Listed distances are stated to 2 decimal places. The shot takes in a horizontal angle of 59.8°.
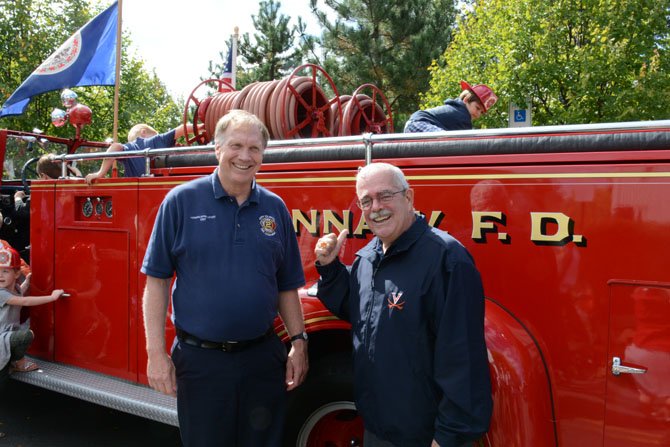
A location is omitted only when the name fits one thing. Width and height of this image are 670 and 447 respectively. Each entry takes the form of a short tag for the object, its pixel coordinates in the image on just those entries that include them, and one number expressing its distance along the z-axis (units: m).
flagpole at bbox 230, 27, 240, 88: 7.63
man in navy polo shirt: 2.28
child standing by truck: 3.95
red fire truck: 2.16
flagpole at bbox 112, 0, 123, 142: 5.14
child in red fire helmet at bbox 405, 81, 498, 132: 3.43
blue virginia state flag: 5.55
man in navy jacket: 1.86
